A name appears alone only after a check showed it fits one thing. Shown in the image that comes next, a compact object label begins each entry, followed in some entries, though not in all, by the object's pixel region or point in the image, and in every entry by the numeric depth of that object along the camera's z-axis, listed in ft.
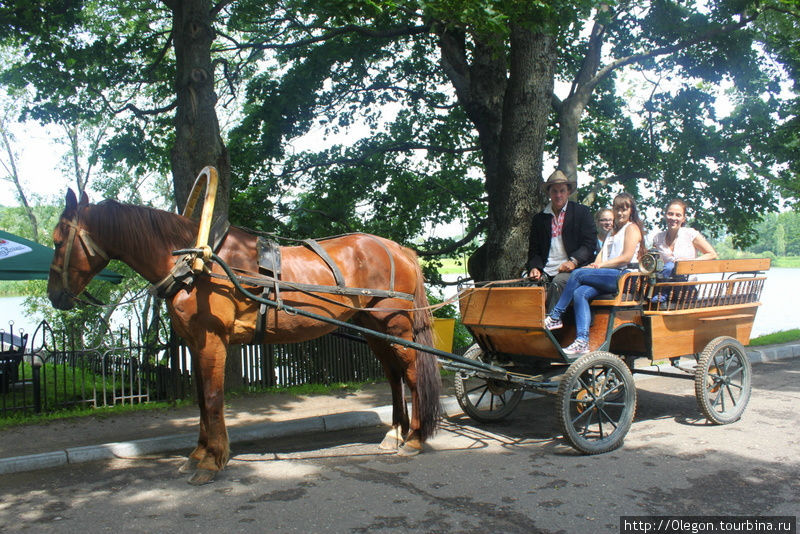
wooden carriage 17.65
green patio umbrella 27.30
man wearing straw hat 19.43
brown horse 15.70
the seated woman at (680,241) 20.89
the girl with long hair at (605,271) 18.24
